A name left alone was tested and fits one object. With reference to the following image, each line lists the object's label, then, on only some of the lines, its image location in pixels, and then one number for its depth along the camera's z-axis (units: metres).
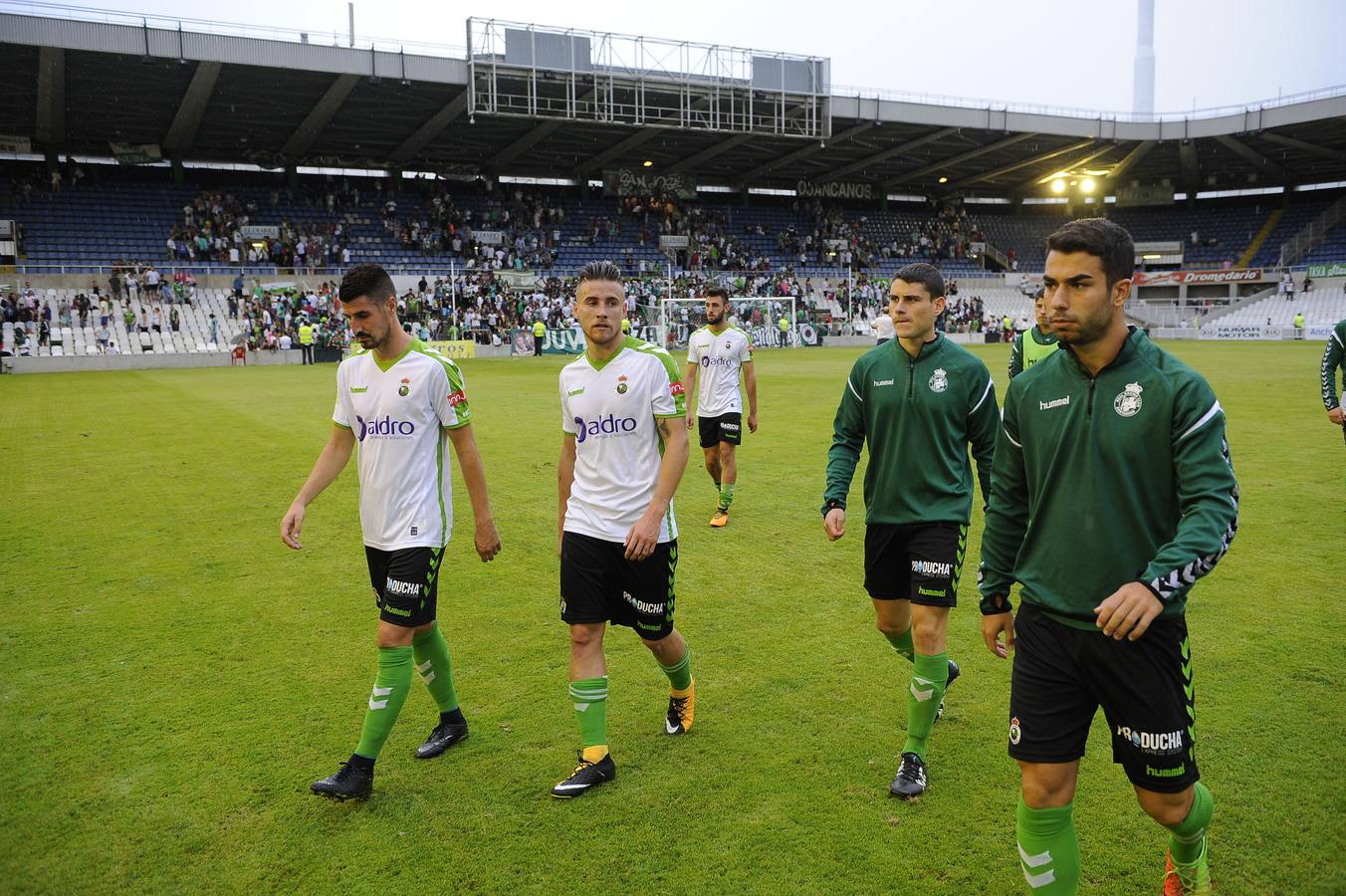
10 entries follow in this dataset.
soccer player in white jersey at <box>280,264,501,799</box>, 4.22
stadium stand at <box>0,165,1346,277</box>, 42.78
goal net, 43.91
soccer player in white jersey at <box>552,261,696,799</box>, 4.29
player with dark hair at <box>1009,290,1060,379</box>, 6.96
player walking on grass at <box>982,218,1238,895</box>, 2.65
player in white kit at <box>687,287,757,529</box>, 9.57
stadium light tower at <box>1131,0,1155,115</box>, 91.75
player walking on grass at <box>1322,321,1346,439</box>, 7.77
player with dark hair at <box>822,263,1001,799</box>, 4.29
